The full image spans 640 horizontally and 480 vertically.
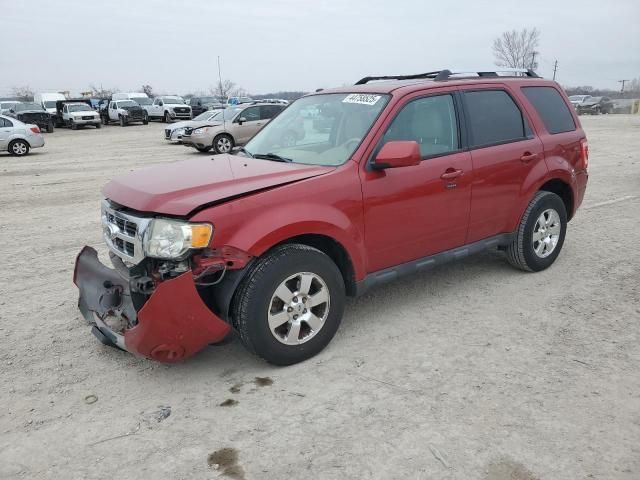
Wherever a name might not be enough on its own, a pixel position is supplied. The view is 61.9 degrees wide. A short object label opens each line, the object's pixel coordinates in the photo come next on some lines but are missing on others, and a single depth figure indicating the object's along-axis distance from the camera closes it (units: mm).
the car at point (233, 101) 37369
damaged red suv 3262
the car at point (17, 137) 18172
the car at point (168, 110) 37844
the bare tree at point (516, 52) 72438
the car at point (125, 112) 36969
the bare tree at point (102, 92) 96525
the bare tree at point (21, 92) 99075
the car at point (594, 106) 46438
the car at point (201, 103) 42322
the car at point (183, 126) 20003
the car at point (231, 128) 17406
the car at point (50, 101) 35875
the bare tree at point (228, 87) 95094
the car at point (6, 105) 36125
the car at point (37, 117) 31048
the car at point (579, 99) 47662
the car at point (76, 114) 33969
